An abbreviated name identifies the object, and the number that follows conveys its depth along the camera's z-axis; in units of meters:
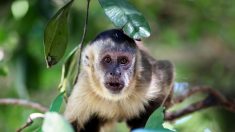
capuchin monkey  6.77
